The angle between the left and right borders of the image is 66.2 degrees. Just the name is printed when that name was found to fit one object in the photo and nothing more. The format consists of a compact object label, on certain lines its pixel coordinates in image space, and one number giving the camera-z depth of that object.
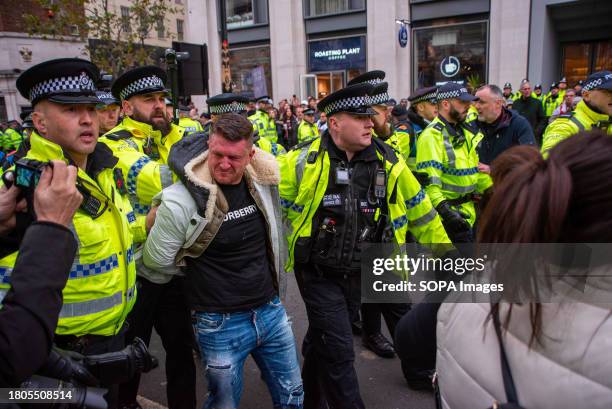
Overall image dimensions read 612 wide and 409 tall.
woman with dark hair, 1.02
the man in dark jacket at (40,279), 1.25
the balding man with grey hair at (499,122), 5.25
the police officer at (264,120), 11.47
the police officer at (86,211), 2.09
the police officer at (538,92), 13.80
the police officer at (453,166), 4.17
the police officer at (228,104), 6.49
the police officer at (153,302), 3.07
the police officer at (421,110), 5.91
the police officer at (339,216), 3.00
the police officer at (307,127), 11.84
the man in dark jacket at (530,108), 12.36
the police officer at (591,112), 4.30
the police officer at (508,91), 15.35
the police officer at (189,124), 5.25
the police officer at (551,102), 13.41
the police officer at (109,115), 4.53
